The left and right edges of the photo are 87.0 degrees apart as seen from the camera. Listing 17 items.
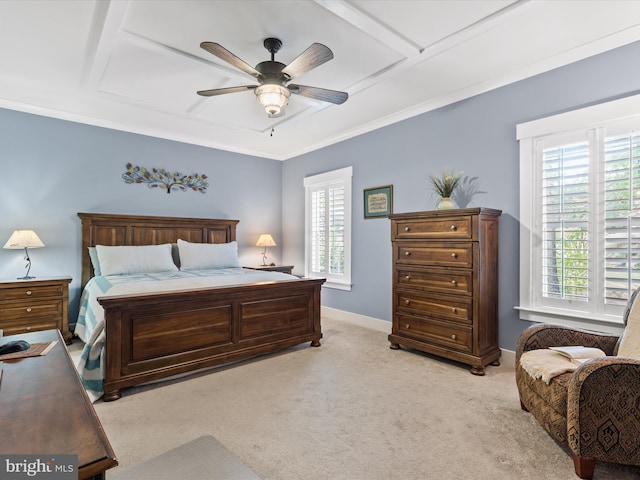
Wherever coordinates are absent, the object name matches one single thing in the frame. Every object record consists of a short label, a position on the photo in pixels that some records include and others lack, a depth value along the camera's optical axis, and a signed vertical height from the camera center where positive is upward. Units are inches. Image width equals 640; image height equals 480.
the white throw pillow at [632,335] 76.7 -23.9
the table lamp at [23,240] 139.2 -1.6
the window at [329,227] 192.2 +4.6
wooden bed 99.9 -31.3
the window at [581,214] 99.6 +6.1
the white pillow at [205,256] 172.9 -10.8
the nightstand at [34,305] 133.7 -28.4
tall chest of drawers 118.0 -19.1
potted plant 132.7 +19.1
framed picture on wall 169.3 +17.0
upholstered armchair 63.2 -34.6
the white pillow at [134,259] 151.2 -11.0
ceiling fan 94.7 +47.1
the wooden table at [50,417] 32.0 -20.2
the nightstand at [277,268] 210.9 -21.0
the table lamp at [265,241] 218.2 -3.9
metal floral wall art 180.7 +32.2
